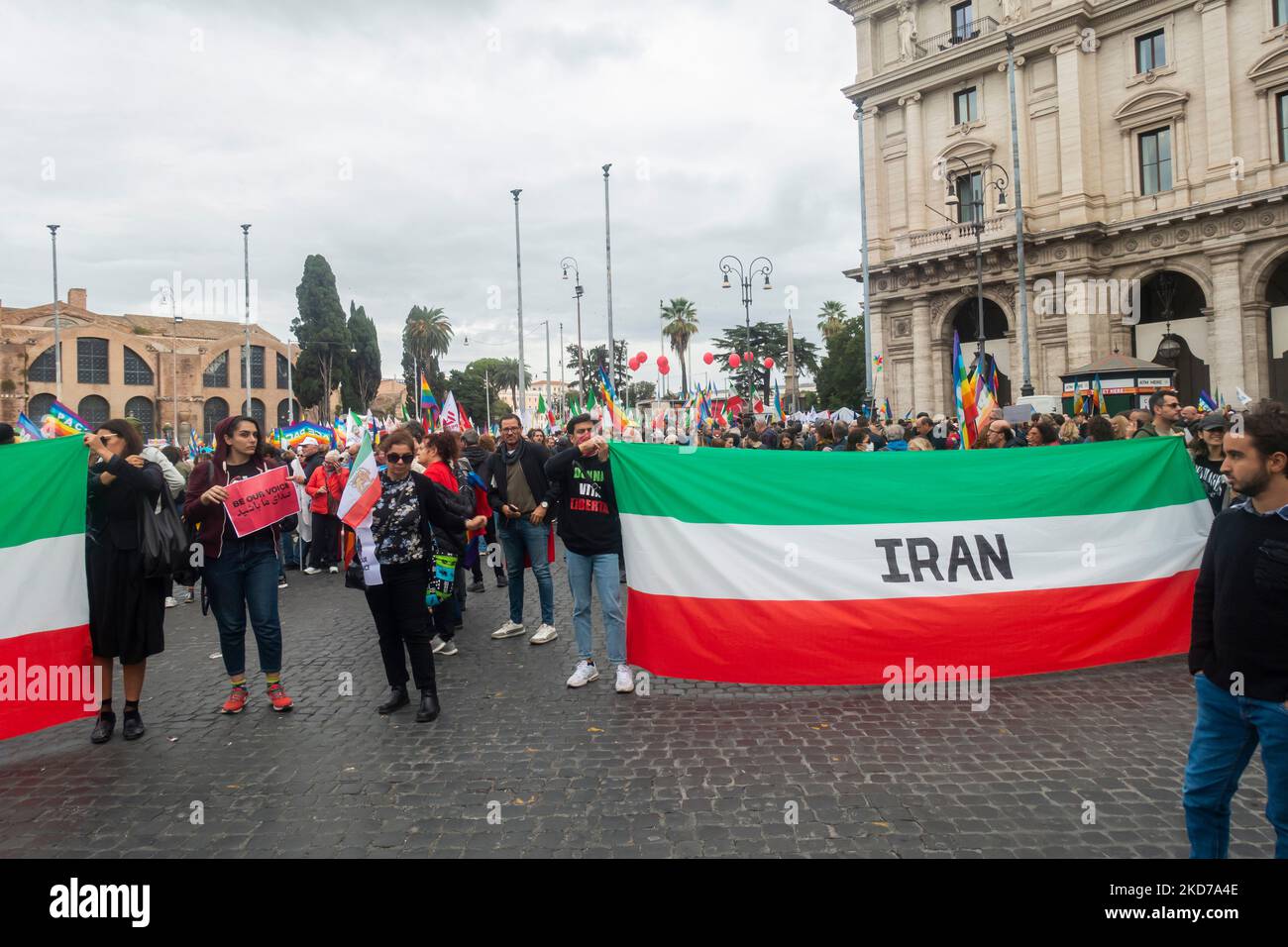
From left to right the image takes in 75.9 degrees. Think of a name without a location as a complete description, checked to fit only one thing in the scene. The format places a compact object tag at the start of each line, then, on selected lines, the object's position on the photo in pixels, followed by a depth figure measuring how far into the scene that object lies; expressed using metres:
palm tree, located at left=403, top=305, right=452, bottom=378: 96.38
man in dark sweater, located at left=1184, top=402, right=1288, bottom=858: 2.67
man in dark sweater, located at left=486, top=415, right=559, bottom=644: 7.62
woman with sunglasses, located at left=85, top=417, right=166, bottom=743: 5.31
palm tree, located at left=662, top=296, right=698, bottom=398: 82.31
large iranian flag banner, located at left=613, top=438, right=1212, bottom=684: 5.77
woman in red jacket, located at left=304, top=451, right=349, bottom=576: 11.70
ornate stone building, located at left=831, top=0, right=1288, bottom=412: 29.61
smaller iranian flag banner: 5.13
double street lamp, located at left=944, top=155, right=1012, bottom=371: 34.34
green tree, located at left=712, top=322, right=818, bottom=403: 71.81
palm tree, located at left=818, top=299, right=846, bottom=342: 89.94
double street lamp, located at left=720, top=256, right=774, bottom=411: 30.62
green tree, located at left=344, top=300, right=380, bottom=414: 73.62
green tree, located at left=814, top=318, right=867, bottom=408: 64.38
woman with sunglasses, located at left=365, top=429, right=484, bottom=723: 5.59
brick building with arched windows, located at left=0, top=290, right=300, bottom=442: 63.41
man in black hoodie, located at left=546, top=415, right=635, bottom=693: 6.09
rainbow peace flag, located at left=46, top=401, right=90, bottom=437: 6.38
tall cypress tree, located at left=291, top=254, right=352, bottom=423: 70.38
